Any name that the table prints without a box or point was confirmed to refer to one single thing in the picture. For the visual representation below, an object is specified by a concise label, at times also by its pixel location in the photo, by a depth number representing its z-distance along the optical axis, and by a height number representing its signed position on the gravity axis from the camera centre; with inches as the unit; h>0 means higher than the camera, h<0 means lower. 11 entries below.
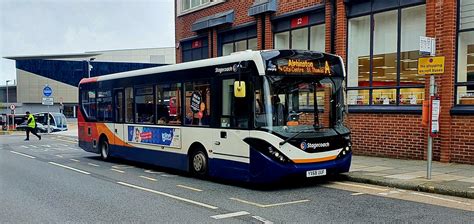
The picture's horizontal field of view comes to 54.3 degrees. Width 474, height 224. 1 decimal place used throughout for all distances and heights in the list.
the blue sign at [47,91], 1347.2 +22.9
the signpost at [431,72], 365.7 +21.6
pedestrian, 1043.9 -57.6
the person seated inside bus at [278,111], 353.4 -9.3
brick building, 458.9 +50.9
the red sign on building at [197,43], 872.3 +105.7
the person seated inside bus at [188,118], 433.3 -18.2
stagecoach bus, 353.1 -14.8
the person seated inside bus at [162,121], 473.1 -22.5
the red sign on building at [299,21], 639.1 +109.5
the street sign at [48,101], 1321.4 -6.2
